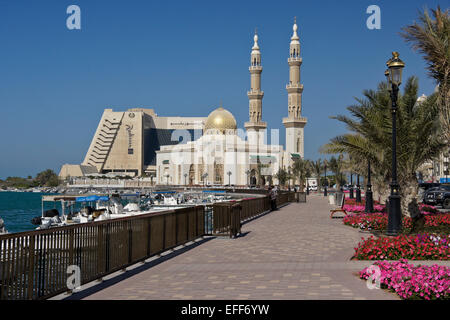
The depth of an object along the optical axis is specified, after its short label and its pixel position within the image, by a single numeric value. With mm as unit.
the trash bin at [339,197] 26397
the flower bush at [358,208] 22775
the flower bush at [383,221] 16172
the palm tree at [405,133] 17172
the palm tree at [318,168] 72675
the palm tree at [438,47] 12680
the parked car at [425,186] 39781
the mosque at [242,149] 102000
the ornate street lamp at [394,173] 12688
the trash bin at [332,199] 35062
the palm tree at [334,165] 65594
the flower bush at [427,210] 20148
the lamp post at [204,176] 100662
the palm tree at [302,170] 77131
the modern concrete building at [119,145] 181000
